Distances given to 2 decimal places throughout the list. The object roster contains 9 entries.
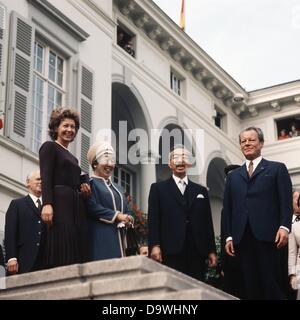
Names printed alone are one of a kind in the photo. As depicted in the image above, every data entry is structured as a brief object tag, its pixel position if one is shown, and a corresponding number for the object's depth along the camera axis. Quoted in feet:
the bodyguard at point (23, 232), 22.20
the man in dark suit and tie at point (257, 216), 19.77
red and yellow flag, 80.07
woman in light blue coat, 18.84
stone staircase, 14.46
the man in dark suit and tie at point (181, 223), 21.58
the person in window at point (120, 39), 57.57
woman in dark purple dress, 17.92
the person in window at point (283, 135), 74.94
